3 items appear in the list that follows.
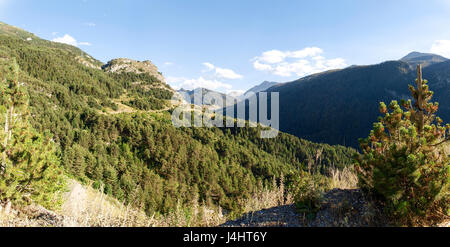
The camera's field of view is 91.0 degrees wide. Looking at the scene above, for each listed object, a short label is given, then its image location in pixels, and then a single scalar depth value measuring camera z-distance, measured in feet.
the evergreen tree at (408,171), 13.69
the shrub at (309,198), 17.66
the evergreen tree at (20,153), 31.09
